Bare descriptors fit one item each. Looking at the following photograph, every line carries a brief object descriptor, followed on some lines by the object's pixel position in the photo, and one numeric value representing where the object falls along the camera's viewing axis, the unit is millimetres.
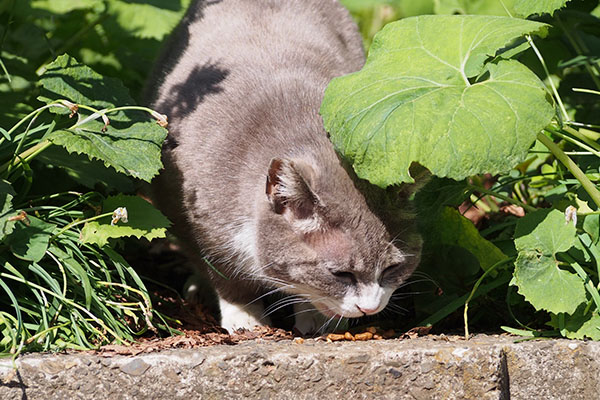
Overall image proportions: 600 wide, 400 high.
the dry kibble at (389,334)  5500
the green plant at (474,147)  4699
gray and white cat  5480
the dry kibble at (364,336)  5434
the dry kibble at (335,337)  5362
